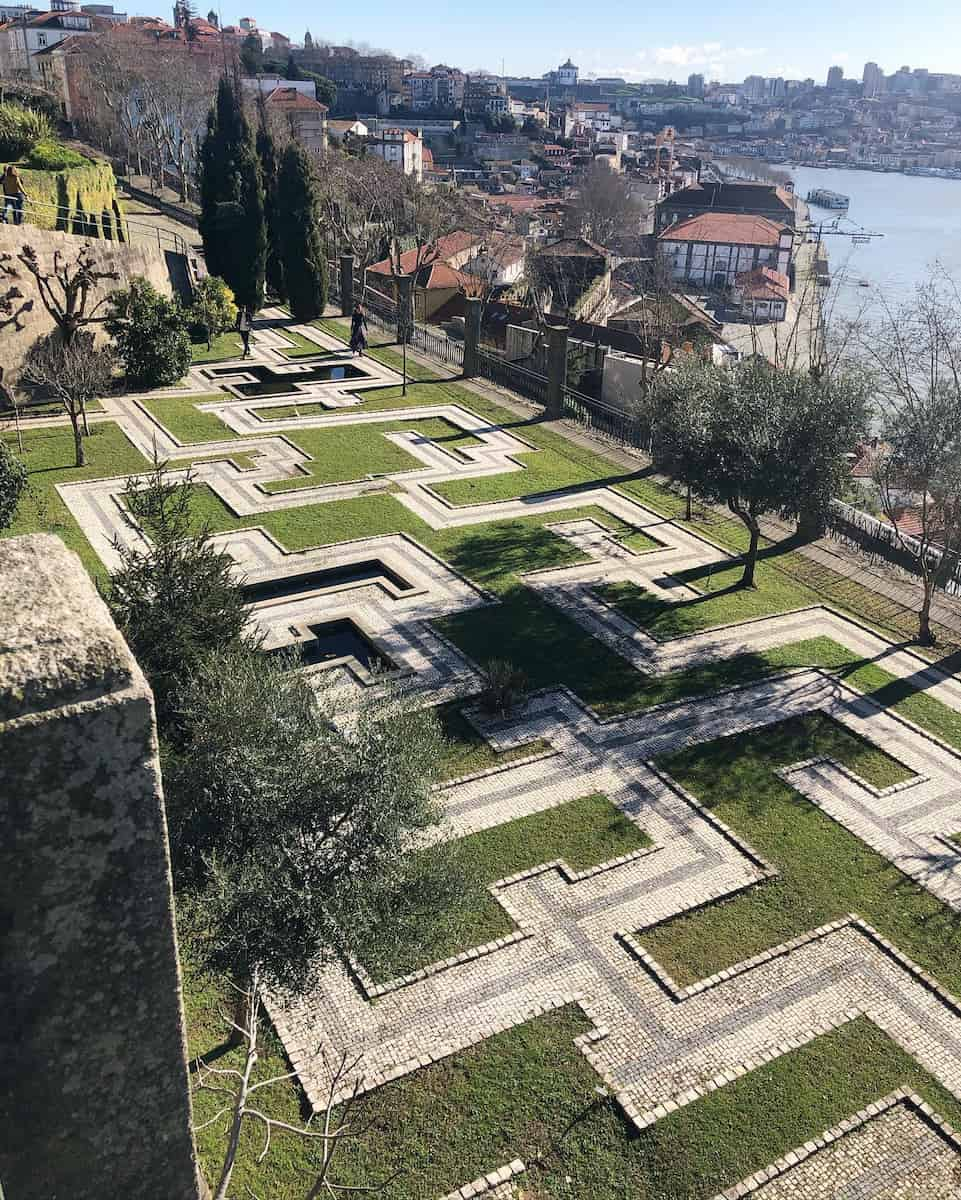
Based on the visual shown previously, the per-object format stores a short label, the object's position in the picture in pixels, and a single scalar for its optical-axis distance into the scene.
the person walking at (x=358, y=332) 30.67
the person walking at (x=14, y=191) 25.62
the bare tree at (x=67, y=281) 20.66
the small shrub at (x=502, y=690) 13.34
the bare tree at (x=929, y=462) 14.73
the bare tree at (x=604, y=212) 79.00
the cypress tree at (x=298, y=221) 32.47
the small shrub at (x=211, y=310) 30.36
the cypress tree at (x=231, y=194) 32.47
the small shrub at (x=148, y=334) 24.72
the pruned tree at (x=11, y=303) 22.39
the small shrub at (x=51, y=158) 29.05
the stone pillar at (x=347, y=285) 33.81
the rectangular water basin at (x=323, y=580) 16.27
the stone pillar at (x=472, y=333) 27.45
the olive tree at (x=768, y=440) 14.99
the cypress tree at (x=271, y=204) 34.44
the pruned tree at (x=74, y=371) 19.78
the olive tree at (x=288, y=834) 6.80
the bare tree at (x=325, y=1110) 7.45
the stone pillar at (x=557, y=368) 24.95
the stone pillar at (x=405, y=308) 30.80
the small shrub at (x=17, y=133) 30.22
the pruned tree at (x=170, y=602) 9.68
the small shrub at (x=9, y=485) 15.77
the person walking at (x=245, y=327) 29.61
